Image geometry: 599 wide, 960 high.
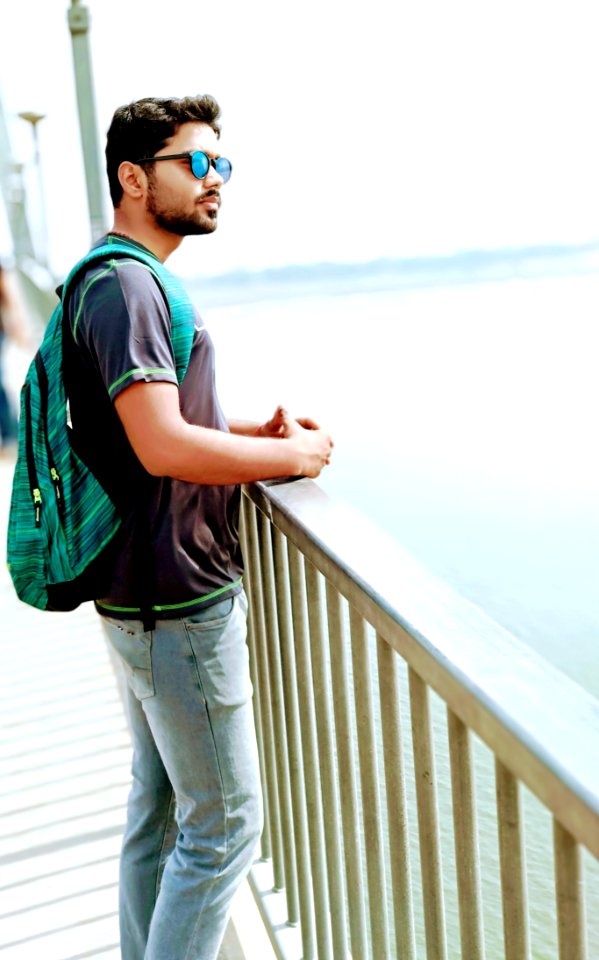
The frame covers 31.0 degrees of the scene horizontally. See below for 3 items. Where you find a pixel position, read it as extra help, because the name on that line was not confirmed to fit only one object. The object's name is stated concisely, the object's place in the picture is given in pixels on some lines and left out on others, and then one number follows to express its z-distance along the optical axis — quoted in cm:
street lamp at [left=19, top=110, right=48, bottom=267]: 1248
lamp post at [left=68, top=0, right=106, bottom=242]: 428
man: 135
